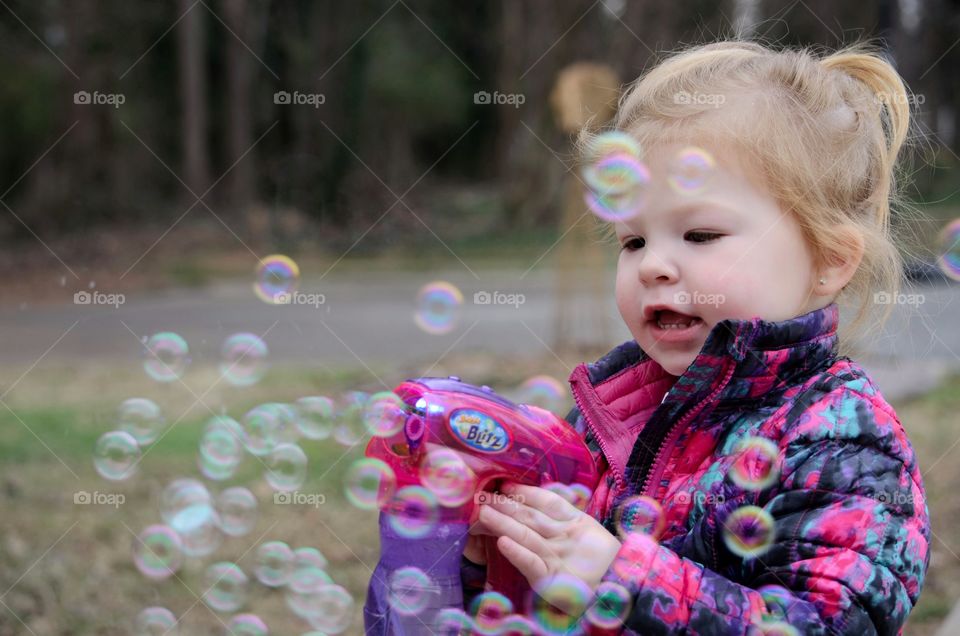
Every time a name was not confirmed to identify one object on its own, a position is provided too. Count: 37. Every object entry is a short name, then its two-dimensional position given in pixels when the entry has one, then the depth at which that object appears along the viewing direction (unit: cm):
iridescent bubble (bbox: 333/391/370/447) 217
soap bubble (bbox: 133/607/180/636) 245
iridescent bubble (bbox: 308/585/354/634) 218
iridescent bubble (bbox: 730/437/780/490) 184
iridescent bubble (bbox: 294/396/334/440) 234
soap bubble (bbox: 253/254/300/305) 295
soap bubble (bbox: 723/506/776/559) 182
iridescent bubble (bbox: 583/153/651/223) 192
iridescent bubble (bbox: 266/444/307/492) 235
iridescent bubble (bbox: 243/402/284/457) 238
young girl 181
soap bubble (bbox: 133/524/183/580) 267
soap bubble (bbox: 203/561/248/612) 264
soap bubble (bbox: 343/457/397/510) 191
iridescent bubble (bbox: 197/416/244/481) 268
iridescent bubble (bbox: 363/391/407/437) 189
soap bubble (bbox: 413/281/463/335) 296
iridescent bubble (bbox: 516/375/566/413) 217
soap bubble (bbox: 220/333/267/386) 301
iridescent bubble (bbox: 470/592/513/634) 191
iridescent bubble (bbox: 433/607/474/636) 190
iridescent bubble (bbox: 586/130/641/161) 196
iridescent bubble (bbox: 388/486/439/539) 188
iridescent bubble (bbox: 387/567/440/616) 189
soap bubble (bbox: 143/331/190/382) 263
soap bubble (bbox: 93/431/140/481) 247
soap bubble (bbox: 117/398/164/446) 254
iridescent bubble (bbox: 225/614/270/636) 235
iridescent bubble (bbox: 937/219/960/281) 249
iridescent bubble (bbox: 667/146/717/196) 189
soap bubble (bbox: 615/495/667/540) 188
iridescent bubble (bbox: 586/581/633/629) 182
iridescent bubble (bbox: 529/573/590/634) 182
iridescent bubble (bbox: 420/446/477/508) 186
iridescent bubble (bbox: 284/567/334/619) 221
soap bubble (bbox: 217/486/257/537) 258
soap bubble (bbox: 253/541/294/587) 230
